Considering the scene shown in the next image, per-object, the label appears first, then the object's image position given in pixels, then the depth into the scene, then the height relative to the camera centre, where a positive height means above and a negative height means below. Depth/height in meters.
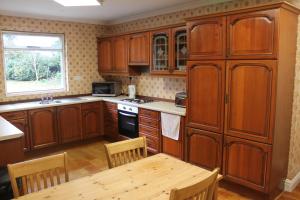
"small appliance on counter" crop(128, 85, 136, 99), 4.85 -0.35
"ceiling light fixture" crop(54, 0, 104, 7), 2.72 +0.77
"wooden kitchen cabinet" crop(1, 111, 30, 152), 3.87 -0.73
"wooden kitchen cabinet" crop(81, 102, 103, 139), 4.73 -0.88
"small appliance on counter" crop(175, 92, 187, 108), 3.79 -0.41
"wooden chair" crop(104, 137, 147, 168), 2.06 -0.66
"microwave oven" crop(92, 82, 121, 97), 5.17 -0.33
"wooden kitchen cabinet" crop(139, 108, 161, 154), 3.88 -0.87
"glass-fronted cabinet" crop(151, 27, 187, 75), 3.70 +0.32
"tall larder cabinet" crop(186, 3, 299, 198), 2.54 -0.21
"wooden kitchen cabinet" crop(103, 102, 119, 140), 4.70 -0.90
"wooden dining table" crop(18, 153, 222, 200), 1.51 -0.72
